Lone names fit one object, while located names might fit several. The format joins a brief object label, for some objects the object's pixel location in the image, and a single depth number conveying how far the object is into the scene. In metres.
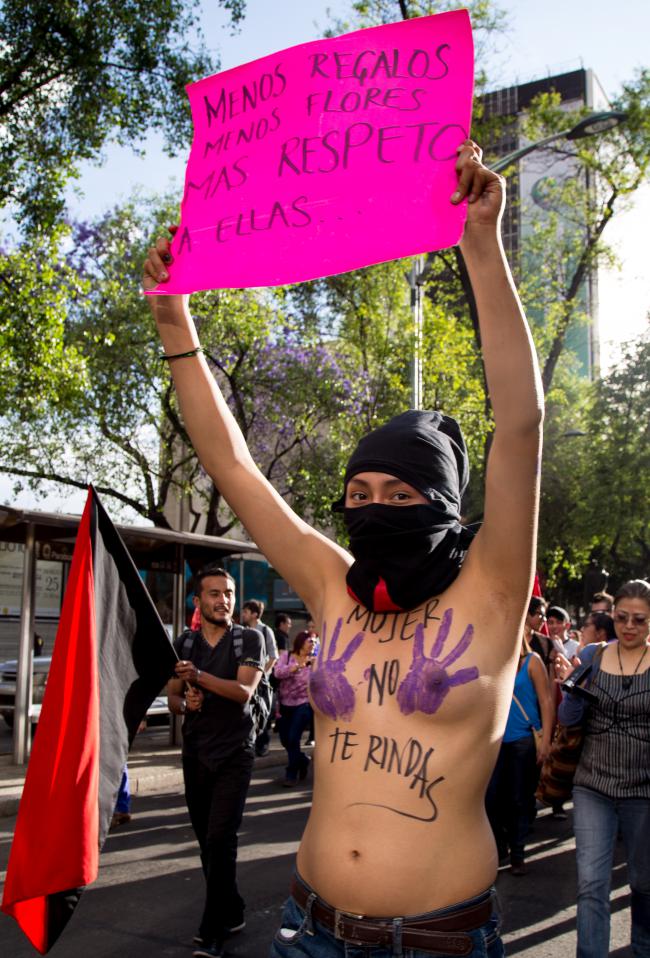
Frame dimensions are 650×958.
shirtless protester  2.08
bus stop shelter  10.94
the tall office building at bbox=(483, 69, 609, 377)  63.97
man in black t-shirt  5.12
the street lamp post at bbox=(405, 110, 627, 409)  13.79
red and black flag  2.96
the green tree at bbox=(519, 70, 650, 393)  20.97
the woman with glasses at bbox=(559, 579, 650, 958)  4.32
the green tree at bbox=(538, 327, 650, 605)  30.75
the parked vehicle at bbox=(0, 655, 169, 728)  14.30
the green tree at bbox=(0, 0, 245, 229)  13.19
